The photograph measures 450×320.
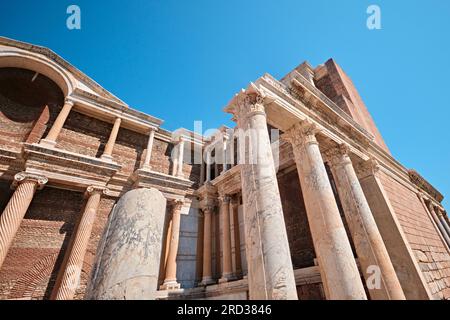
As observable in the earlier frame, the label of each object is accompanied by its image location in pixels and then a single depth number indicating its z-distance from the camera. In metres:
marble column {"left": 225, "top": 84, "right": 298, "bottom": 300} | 3.04
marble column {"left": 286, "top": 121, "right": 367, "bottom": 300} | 4.11
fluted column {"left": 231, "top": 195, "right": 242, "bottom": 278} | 8.65
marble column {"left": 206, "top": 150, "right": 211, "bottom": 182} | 12.00
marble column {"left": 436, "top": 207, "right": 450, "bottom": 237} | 12.24
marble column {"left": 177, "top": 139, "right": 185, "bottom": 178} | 11.48
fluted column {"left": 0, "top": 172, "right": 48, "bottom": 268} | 6.41
